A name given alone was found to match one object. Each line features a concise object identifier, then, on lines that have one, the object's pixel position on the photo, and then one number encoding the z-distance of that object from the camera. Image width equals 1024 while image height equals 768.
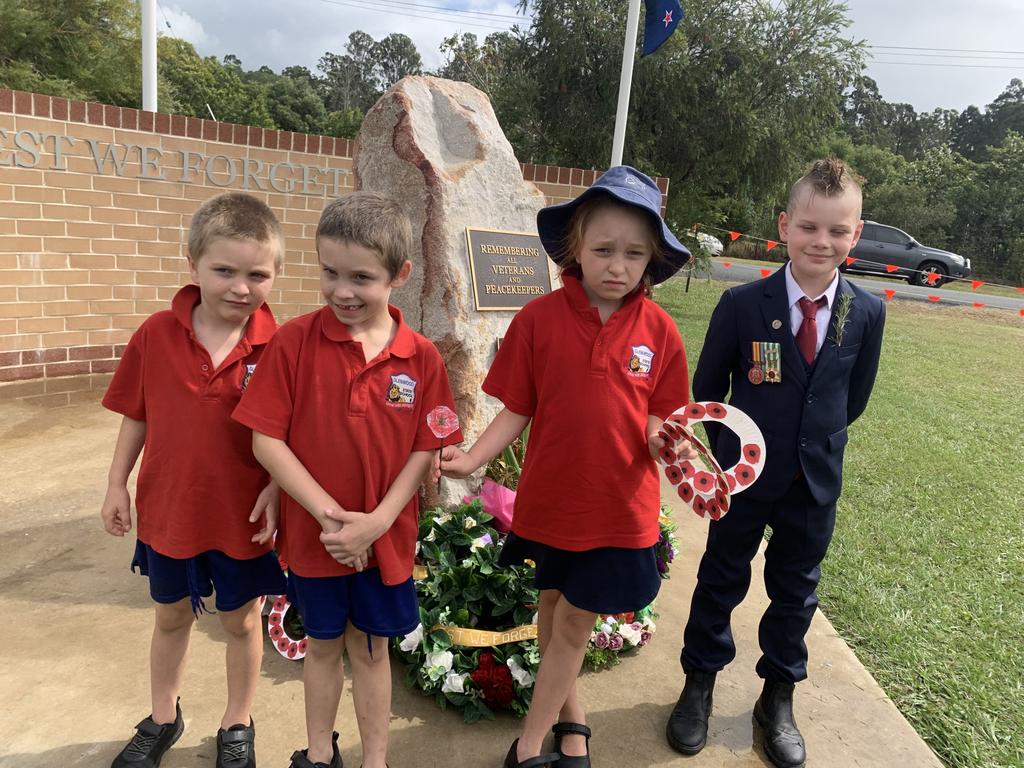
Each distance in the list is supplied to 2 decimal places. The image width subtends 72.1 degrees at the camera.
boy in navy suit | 2.03
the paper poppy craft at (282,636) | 2.48
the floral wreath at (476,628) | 2.31
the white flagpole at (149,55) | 6.03
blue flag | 8.32
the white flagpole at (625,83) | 7.78
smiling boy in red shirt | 1.61
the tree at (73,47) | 15.14
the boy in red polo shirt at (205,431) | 1.72
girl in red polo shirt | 1.78
